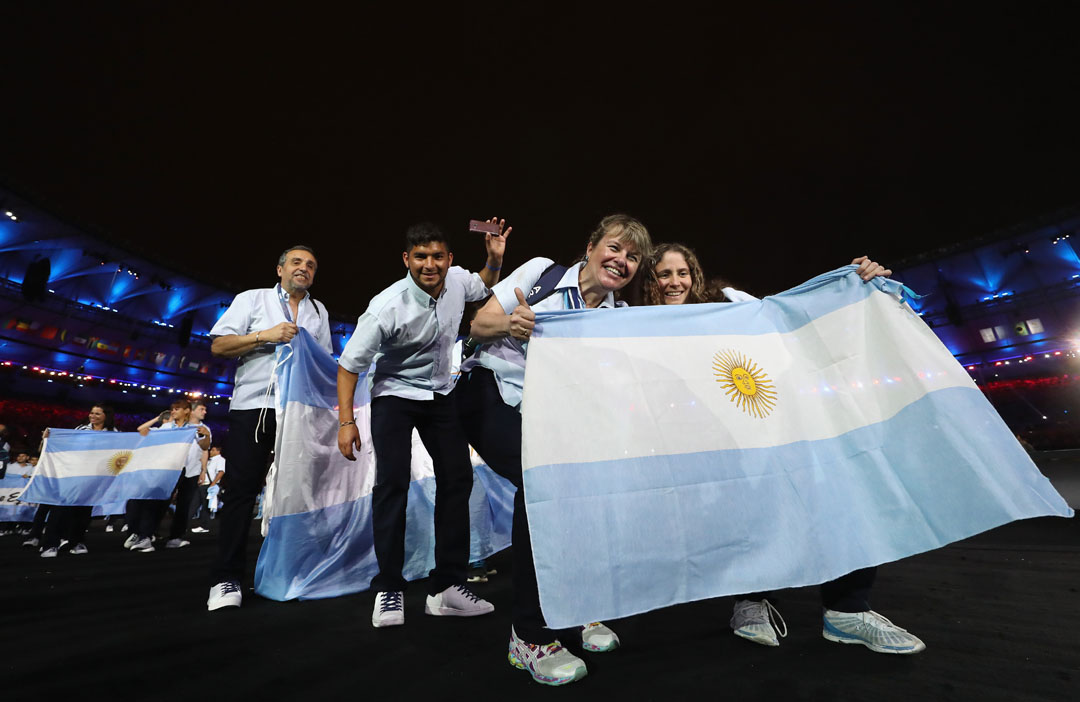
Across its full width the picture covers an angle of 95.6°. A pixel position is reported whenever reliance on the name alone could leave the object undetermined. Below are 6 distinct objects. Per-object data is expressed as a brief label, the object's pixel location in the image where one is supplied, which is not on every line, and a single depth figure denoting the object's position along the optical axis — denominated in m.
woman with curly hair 1.54
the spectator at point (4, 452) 7.39
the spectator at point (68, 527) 4.94
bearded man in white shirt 2.50
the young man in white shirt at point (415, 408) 2.21
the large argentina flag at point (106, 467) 5.16
